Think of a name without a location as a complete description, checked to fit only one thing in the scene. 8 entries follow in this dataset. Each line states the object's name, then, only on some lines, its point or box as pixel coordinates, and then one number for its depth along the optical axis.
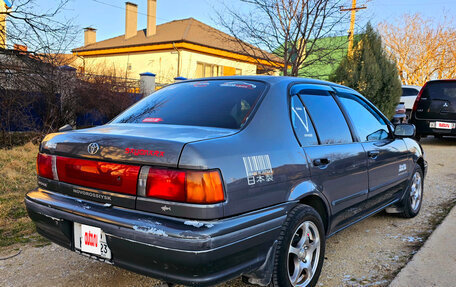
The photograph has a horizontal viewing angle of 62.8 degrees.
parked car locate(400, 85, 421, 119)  16.19
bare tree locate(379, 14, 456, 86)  30.42
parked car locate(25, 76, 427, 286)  1.98
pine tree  12.78
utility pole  11.24
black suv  9.92
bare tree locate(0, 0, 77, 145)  7.29
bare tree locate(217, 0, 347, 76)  10.12
